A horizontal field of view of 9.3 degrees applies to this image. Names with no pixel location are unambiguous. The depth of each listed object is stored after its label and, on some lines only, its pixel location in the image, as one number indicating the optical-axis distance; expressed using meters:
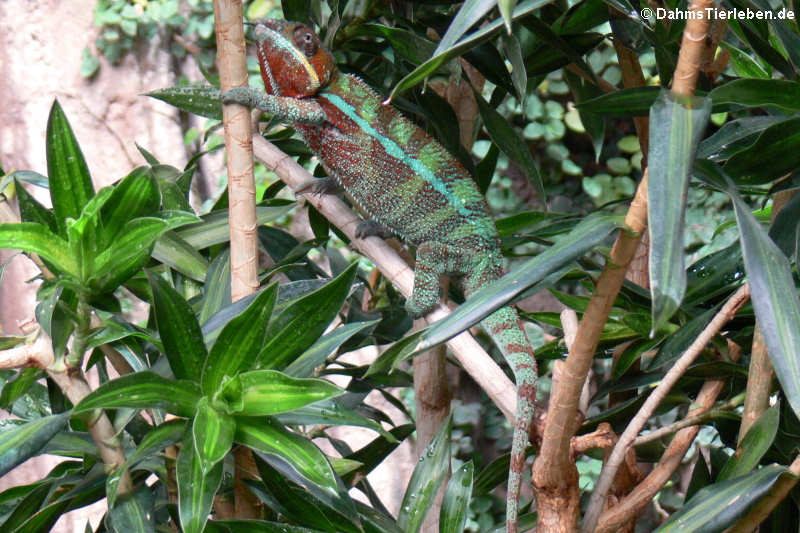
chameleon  2.42
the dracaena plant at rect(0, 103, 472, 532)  2.25
